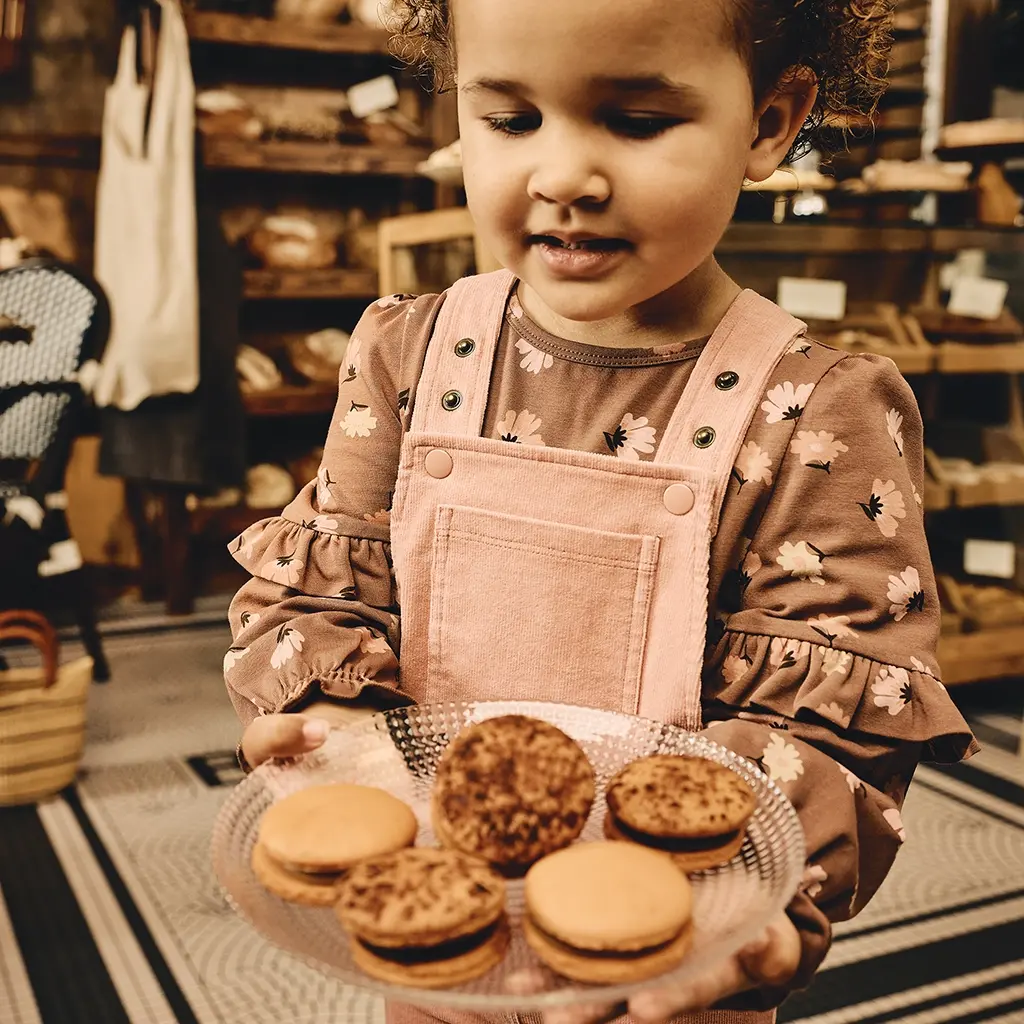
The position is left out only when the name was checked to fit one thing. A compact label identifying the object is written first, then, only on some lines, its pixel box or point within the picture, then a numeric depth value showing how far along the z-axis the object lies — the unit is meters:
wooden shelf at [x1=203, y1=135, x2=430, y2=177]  3.68
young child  0.68
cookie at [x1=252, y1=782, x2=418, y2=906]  0.62
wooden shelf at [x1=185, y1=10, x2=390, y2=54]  3.66
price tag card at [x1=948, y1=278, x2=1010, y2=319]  2.64
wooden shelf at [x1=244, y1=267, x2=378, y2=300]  3.83
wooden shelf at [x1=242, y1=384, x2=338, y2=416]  3.82
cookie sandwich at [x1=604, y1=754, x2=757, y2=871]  0.66
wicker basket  2.42
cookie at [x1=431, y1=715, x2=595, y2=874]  0.67
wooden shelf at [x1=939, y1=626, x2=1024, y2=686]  2.82
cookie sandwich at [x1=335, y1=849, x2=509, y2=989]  0.59
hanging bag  3.49
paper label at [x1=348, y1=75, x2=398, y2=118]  3.90
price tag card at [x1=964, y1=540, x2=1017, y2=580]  2.84
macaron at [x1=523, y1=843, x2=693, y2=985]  0.58
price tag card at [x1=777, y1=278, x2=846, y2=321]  2.45
